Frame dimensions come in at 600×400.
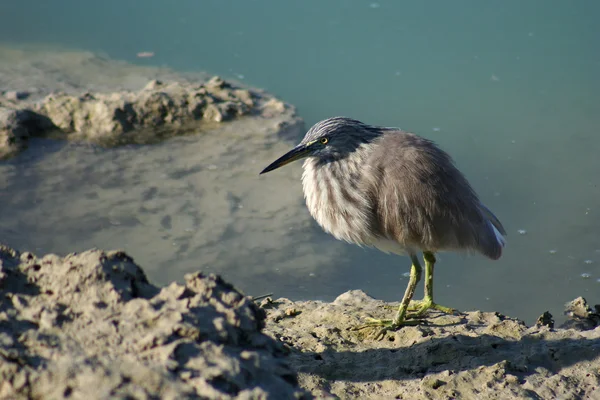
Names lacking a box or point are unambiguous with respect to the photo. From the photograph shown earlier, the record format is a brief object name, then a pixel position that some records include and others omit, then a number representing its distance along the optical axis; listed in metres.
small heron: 9.27
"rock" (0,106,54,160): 16.02
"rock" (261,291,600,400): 7.94
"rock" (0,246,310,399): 4.97
